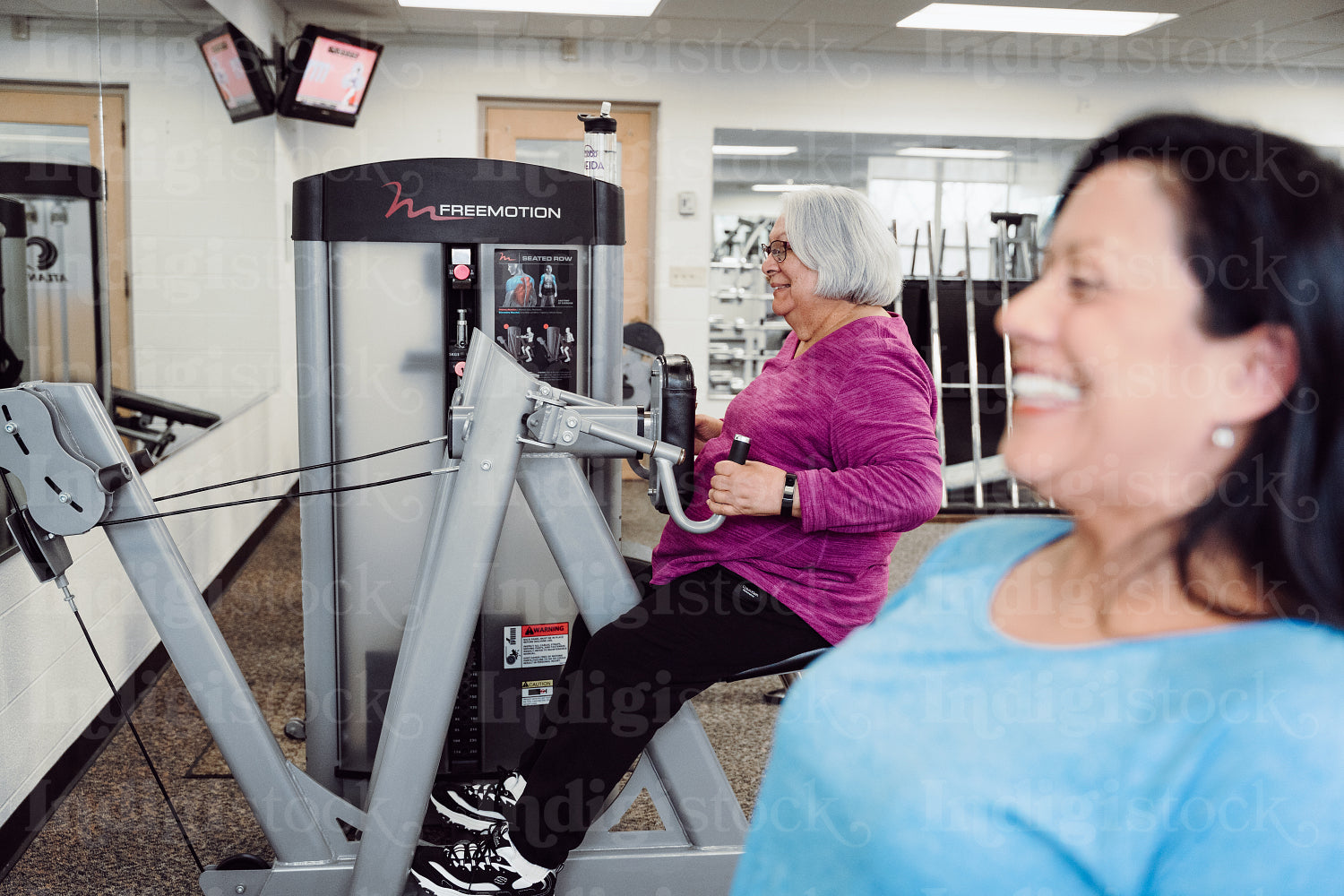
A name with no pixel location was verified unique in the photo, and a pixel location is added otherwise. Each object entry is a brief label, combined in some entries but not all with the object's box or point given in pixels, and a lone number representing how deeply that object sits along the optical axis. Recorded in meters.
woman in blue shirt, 0.48
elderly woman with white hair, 1.63
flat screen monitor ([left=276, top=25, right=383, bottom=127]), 5.38
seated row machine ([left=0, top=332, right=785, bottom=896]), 1.65
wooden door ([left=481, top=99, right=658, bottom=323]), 6.20
